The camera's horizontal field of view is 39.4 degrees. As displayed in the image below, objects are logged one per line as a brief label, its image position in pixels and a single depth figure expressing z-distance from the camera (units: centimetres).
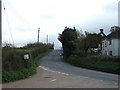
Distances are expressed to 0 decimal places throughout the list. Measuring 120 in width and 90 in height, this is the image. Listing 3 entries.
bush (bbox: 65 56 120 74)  2220
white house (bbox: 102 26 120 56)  3300
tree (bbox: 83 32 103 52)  3362
